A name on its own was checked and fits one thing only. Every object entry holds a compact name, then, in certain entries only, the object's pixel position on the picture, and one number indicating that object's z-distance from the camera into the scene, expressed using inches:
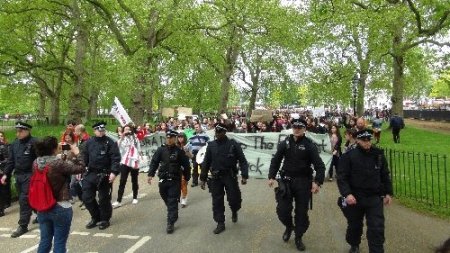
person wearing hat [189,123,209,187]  507.2
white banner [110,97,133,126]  450.1
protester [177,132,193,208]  397.3
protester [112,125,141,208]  409.7
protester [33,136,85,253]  222.2
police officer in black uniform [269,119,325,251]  276.4
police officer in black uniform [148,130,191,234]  322.2
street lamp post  1110.5
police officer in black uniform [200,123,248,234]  320.2
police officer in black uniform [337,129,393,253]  240.8
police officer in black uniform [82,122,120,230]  331.9
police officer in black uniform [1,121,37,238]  328.4
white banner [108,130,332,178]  574.9
